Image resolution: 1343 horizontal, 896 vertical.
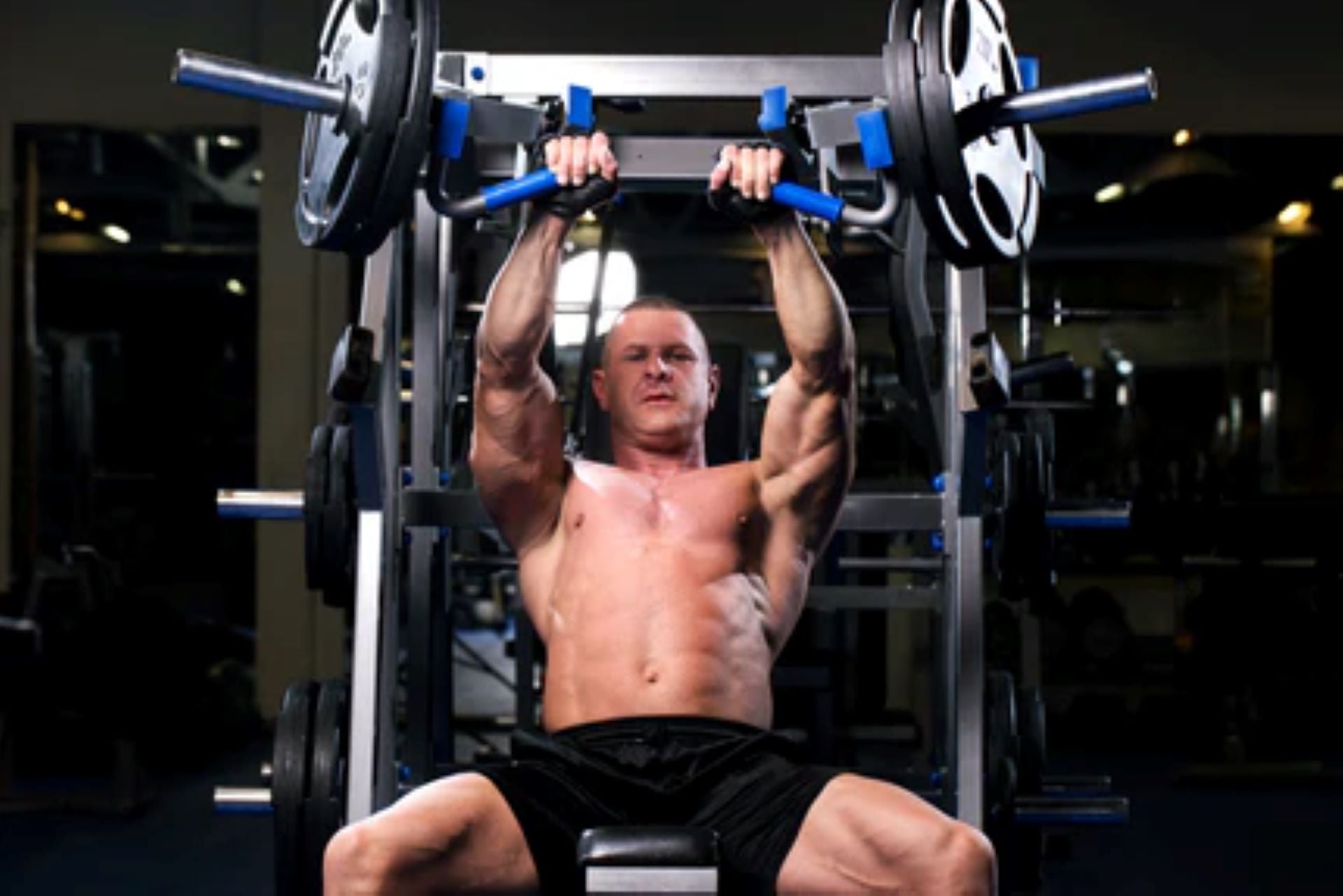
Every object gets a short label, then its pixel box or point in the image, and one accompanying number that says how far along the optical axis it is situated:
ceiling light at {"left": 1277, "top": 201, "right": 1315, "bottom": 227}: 5.39
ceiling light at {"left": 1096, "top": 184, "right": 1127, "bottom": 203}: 5.42
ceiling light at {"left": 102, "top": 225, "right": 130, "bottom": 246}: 5.28
